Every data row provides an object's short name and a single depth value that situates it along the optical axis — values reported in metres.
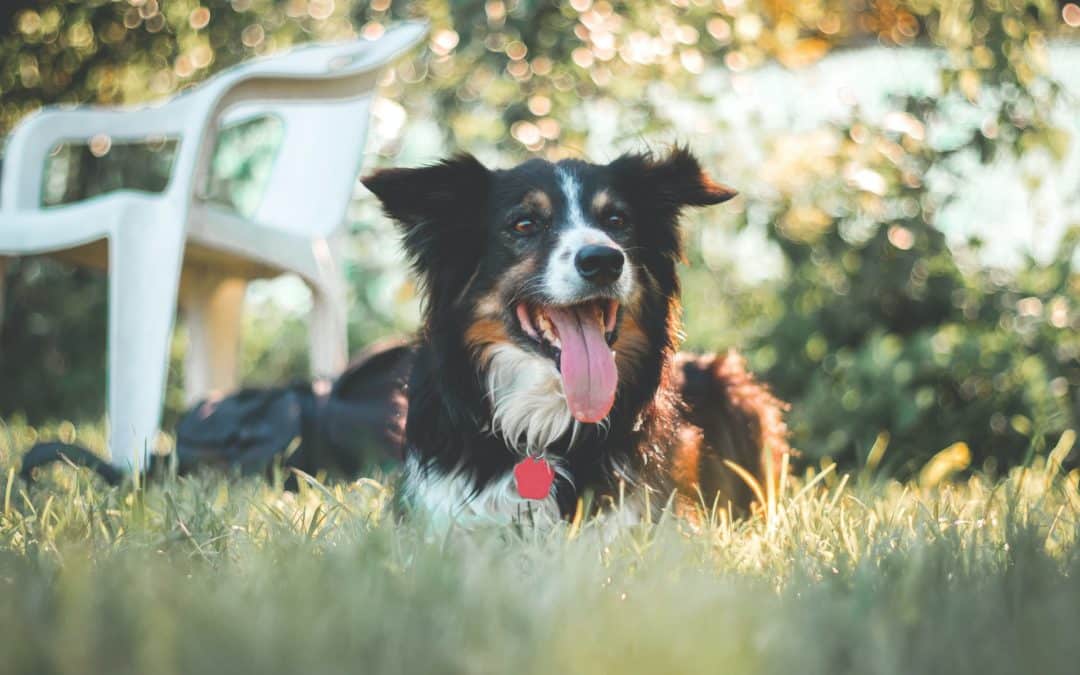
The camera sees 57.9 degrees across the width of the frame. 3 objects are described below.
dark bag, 3.25
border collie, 2.39
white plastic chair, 3.23
